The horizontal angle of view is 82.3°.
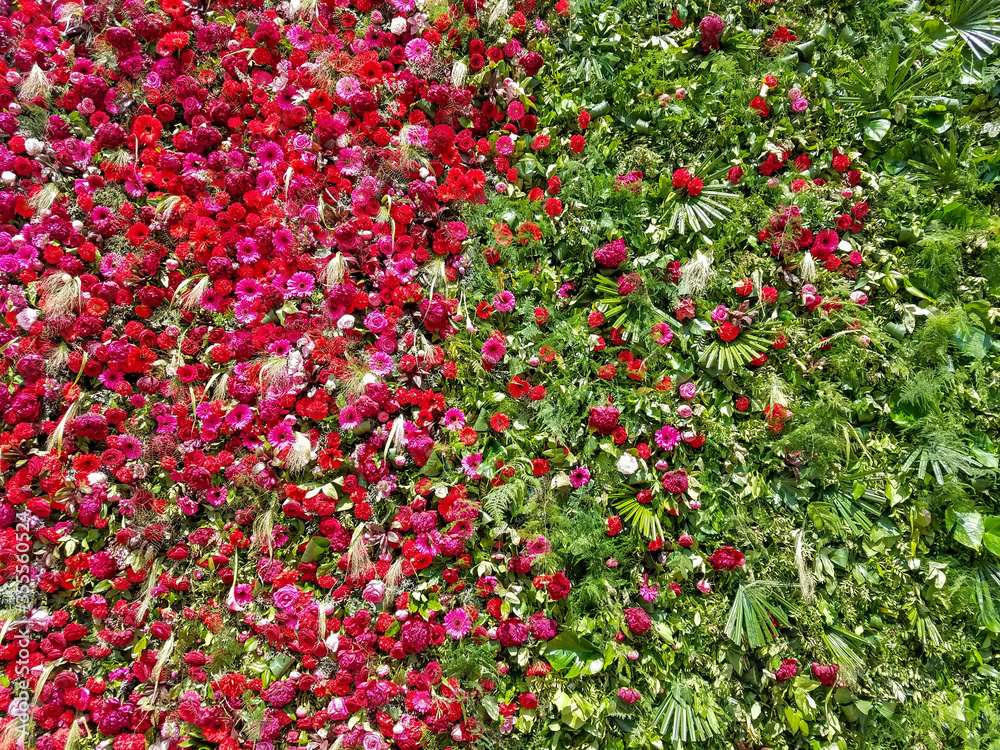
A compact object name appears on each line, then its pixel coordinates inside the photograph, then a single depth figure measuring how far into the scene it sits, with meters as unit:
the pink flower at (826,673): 2.32
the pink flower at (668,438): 2.55
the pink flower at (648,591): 2.41
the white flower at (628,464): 2.50
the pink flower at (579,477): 2.52
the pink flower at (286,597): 2.43
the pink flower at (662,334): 2.64
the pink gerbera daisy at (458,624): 2.37
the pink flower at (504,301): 2.71
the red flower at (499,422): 2.56
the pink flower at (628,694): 2.30
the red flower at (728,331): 2.62
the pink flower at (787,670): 2.34
